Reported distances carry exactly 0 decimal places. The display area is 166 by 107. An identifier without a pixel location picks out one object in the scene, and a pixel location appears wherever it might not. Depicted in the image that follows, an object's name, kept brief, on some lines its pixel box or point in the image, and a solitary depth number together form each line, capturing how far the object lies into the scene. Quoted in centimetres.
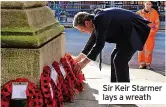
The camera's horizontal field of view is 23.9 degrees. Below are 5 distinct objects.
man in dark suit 458
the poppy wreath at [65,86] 437
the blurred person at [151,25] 821
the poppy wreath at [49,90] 381
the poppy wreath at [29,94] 364
